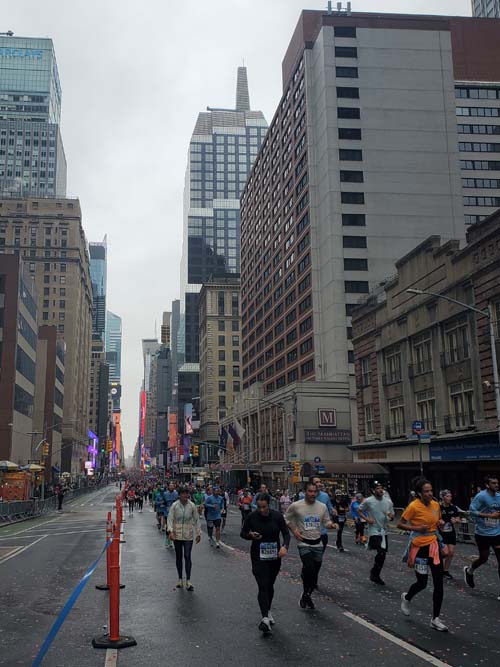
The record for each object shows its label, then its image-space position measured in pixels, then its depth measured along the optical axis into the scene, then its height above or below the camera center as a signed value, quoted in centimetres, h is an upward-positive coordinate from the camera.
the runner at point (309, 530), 1012 -105
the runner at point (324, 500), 1434 -88
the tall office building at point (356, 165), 7281 +3398
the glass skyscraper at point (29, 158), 18462 +8599
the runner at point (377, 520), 1314 -121
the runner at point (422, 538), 912 -109
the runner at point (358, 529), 2264 -241
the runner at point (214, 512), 2138 -160
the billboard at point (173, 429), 19346 +1008
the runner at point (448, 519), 1496 -136
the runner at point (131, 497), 4678 -244
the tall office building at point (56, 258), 14250 +4455
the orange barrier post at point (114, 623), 784 -195
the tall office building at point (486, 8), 13900 +9887
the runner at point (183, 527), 1255 -121
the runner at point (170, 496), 2112 -108
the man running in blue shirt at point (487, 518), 1155 -102
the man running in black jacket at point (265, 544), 899 -114
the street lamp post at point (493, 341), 2759 +554
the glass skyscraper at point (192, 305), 19375 +4658
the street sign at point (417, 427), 3319 +165
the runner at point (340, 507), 2186 -158
